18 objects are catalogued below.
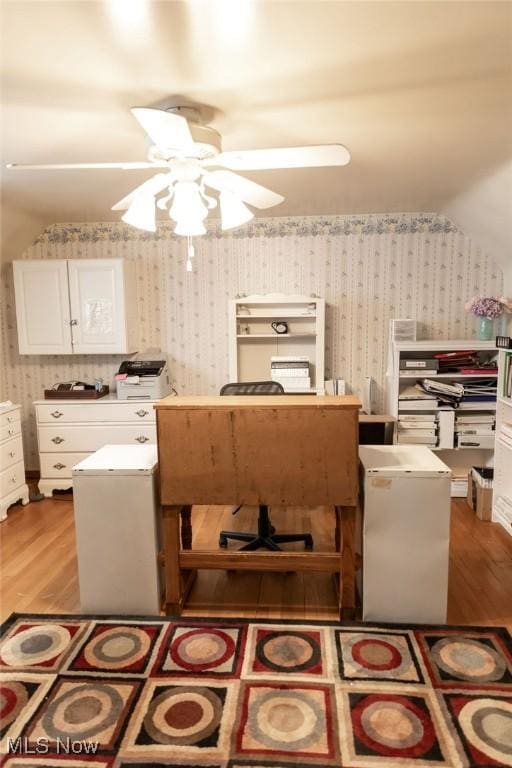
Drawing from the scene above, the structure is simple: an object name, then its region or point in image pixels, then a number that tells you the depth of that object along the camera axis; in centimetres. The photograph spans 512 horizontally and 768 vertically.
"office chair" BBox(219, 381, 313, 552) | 292
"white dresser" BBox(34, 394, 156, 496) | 407
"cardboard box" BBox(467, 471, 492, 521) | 356
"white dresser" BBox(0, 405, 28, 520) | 373
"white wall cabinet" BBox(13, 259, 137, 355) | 407
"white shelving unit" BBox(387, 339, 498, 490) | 388
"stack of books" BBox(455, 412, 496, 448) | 395
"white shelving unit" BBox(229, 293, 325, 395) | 414
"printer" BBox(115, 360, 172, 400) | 408
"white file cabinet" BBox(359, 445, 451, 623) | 225
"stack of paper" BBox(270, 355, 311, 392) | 412
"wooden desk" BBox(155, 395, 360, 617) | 222
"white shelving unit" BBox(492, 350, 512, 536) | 340
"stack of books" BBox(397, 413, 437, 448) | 394
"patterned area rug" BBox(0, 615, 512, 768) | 167
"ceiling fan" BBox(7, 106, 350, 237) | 182
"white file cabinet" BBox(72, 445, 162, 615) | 235
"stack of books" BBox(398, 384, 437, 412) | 394
